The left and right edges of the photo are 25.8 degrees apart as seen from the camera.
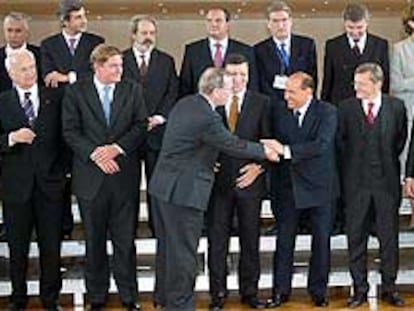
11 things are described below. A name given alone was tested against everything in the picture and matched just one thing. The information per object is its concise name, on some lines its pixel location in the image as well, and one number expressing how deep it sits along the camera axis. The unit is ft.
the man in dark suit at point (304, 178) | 17.46
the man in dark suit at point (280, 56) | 18.66
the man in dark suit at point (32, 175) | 17.38
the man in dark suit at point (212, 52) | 18.60
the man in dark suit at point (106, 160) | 17.03
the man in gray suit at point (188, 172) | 15.93
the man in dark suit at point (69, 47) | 18.60
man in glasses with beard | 18.27
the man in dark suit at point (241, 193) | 17.56
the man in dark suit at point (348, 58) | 19.07
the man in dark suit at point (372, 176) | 17.75
